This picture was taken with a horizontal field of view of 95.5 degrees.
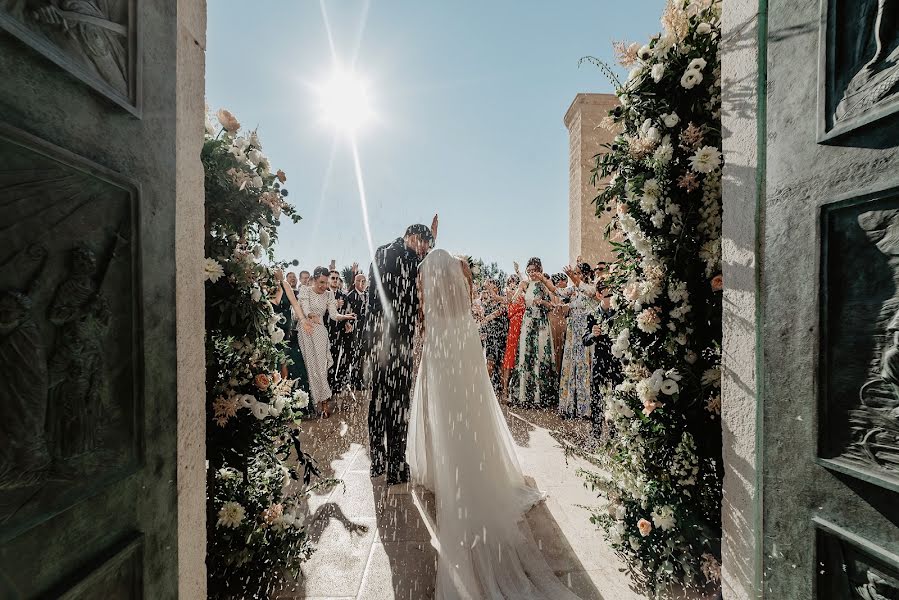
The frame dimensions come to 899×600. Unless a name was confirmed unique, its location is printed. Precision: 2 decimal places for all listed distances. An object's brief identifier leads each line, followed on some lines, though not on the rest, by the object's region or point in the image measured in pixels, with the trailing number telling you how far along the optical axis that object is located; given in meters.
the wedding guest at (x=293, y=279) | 8.60
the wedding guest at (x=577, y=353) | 5.78
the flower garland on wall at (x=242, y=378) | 2.38
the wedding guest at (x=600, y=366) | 4.75
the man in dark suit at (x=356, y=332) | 8.19
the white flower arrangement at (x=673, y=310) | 2.52
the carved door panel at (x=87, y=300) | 0.97
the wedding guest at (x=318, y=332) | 6.89
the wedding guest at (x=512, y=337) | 7.64
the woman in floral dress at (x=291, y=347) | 6.69
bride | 2.59
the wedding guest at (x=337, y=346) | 8.19
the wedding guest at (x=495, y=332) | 9.09
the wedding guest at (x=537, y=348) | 7.11
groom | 4.13
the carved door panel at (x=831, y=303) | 1.24
